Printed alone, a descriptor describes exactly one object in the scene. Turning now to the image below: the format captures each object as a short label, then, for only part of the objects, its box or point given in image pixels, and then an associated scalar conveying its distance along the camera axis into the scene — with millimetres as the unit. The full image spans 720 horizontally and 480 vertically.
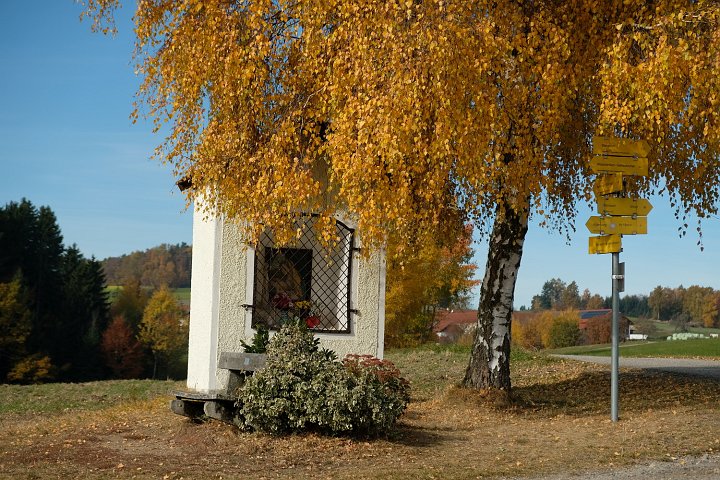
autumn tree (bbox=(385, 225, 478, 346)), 29281
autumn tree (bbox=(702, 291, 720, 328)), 81688
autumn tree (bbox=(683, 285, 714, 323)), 83562
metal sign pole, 11734
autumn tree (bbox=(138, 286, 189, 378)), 64688
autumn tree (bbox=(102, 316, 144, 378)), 57438
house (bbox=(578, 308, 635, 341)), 71062
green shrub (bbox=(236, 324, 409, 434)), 9930
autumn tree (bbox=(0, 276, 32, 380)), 46562
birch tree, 11094
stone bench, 10766
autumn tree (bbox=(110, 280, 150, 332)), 72500
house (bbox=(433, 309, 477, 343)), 43500
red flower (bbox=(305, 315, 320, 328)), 12906
